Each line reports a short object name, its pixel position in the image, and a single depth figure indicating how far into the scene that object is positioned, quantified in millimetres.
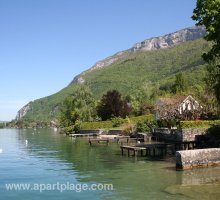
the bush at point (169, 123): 43699
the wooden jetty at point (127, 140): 42026
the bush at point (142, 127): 48374
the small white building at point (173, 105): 48014
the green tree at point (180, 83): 82547
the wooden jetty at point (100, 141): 41952
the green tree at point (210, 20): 22236
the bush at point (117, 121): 62769
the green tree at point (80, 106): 80338
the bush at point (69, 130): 74554
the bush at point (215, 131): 29971
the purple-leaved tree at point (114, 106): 67985
